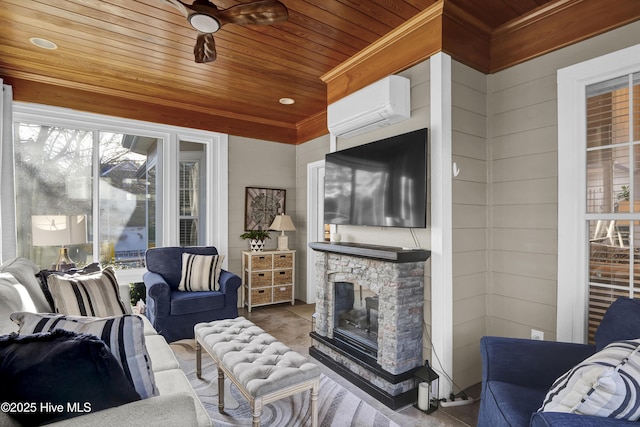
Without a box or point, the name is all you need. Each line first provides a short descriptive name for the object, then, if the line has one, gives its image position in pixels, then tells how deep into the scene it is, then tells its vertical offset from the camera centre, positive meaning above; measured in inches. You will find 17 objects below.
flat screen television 94.3 +10.4
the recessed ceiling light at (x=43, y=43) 105.9 +56.0
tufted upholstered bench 65.8 -32.4
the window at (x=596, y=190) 78.6 +6.3
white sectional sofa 39.2 -24.1
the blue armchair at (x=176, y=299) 126.0 -33.1
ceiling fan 72.5 +45.5
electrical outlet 90.5 -32.6
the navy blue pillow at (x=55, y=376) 37.1 -18.6
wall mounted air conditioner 97.5 +34.0
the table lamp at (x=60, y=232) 116.3 -5.9
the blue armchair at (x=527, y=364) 56.4 -29.5
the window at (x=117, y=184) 138.0 +14.6
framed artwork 185.6 +5.2
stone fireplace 89.9 -31.1
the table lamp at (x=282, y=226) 182.4 -6.0
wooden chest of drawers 175.5 -33.6
